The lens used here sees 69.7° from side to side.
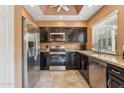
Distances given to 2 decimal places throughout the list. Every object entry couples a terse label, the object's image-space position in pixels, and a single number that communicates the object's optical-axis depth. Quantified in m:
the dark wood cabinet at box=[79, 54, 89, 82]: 2.62
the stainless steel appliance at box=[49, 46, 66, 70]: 3.91
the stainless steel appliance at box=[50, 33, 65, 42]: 4.19
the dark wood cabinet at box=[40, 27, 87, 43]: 4.17
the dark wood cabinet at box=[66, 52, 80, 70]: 3.95
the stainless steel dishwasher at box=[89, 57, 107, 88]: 1.64
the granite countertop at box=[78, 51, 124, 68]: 1.20
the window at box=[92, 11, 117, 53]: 2.30
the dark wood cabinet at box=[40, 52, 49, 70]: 3.92
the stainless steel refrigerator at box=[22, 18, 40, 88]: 1.87
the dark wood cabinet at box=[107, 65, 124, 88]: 1.19
